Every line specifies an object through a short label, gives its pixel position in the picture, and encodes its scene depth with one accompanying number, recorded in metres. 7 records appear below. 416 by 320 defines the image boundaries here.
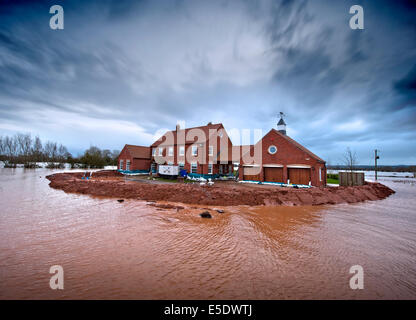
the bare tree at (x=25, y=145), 57.87
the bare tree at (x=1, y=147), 59.13
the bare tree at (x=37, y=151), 57.56
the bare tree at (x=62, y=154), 62.47
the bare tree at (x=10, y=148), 58.33
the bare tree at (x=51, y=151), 62.88
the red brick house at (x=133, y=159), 31.34
